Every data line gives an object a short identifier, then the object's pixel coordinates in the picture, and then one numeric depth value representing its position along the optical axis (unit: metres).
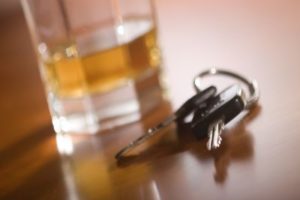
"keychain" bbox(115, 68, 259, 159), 0.53
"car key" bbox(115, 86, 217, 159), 0.55
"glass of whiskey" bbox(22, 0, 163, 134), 0.60
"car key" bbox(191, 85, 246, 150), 0.53
